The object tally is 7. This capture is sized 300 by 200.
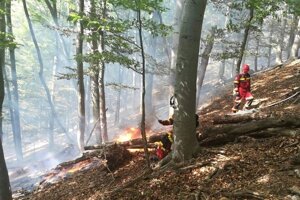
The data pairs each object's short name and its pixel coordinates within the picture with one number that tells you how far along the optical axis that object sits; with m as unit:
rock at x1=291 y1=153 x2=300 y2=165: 5.02
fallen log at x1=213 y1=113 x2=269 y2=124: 7.33
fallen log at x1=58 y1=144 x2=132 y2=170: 8.28
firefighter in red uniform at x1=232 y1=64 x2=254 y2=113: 10.16
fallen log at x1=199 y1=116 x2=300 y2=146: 6.55
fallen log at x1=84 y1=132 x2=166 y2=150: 8.47
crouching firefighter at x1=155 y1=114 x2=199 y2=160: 7.38
